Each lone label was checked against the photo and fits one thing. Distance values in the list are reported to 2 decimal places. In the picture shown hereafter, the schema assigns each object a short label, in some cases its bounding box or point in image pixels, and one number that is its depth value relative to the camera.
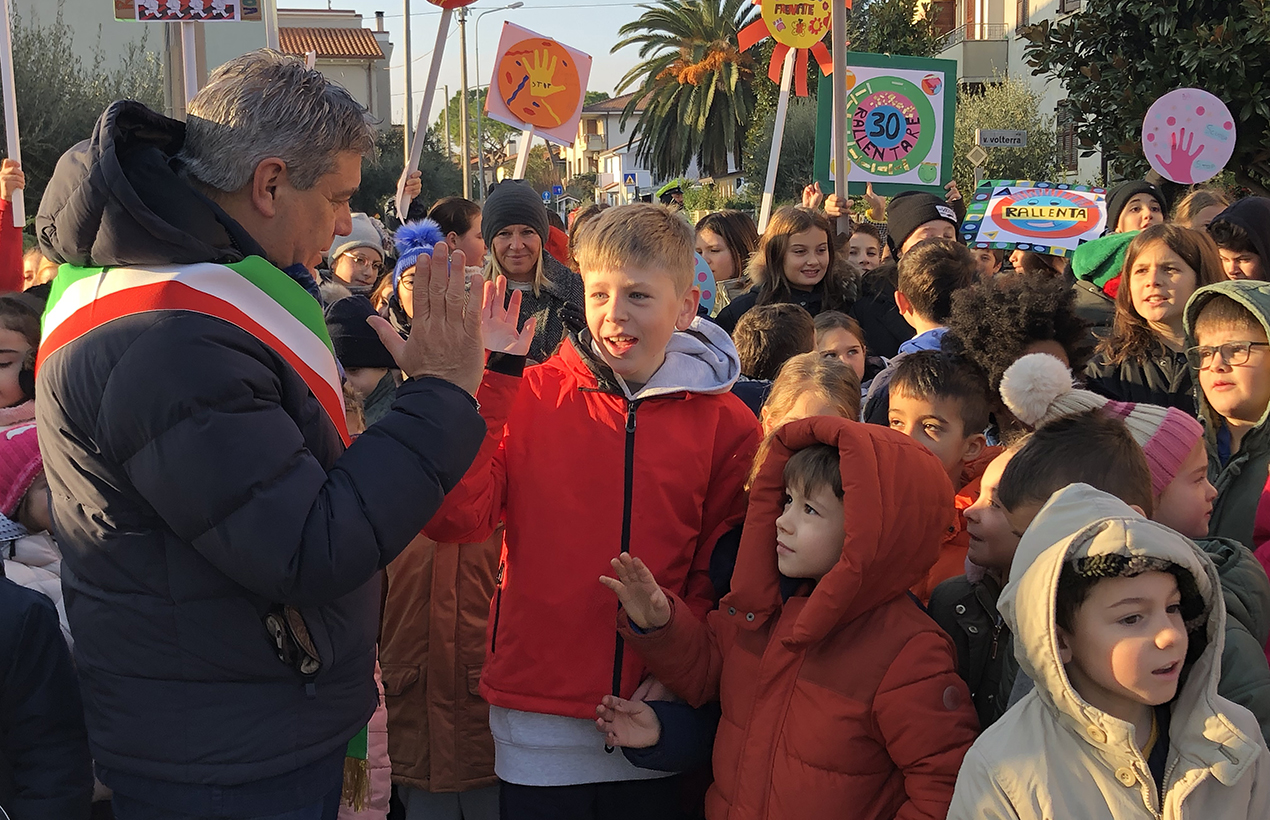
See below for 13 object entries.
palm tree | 35.19
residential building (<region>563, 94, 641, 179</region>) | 86.88
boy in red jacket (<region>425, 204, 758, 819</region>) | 2.54
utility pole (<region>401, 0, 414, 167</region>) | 14.15
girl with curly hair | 3.13
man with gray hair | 1.74
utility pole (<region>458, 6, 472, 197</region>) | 34.53
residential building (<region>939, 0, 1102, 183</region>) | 29.34
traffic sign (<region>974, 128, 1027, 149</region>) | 11.59
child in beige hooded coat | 1.88
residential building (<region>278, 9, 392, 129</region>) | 49.28
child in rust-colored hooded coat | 2.15
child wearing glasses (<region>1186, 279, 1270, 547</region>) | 2.88
